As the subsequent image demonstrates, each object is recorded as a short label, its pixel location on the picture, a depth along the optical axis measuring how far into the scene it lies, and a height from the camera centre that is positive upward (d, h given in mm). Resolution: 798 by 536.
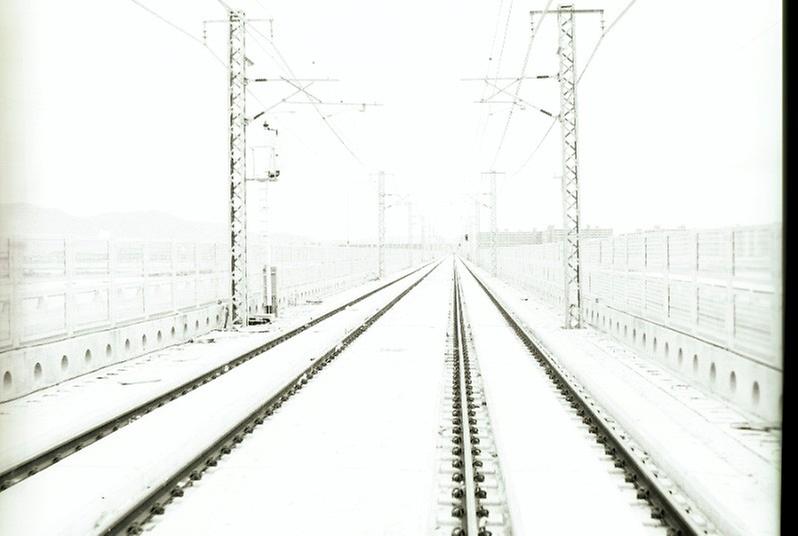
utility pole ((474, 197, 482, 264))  69250 +4567
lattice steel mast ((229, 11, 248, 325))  18281 +2913
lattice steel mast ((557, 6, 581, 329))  17891 +2840
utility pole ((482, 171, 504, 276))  51500 +2587
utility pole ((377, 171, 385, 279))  48406 +2582
